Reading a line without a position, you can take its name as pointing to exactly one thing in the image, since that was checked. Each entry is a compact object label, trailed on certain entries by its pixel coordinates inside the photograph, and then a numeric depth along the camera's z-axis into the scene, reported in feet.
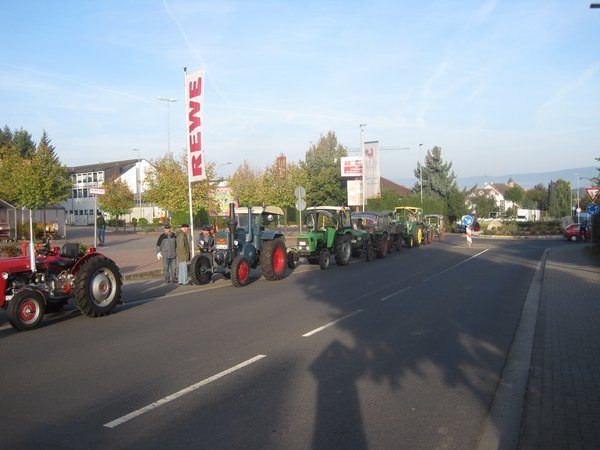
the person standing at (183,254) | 50.67
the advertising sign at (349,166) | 175.73
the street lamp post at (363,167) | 139.89
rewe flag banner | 60.95
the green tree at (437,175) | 242.17
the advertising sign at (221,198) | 139.95
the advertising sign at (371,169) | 147.74
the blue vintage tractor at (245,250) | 49.78
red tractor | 30.07
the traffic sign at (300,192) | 94.95
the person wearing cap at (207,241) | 52.53
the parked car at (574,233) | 131.75
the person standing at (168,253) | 51.90
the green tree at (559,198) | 296.73
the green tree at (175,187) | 127.24
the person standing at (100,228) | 94.94
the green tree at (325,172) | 190.08
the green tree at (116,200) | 175.32
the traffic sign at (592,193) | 72.49
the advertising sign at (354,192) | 163.43
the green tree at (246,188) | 150.29
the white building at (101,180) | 253.85
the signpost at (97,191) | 52.67
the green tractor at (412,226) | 100.22
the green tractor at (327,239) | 64.75
